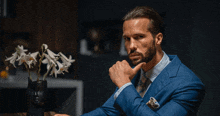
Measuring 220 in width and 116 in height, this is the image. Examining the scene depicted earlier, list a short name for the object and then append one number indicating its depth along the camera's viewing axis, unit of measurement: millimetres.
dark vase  3129
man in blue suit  2770
